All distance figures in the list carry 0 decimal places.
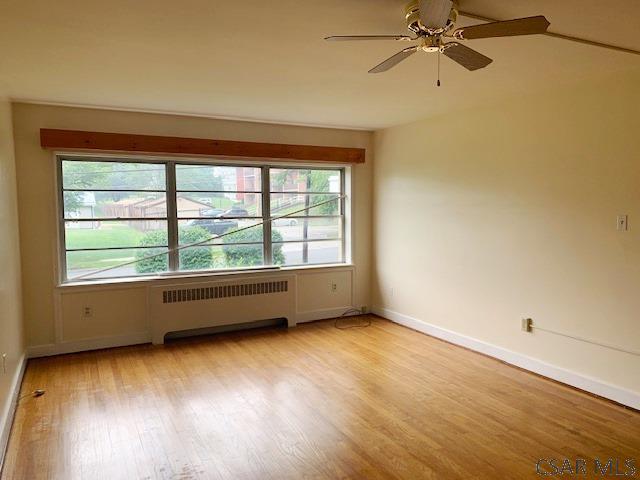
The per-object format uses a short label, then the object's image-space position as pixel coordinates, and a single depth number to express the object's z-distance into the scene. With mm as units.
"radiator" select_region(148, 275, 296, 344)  4621
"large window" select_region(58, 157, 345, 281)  4438
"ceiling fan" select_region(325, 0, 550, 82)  1814
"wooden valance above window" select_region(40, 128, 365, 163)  4141
